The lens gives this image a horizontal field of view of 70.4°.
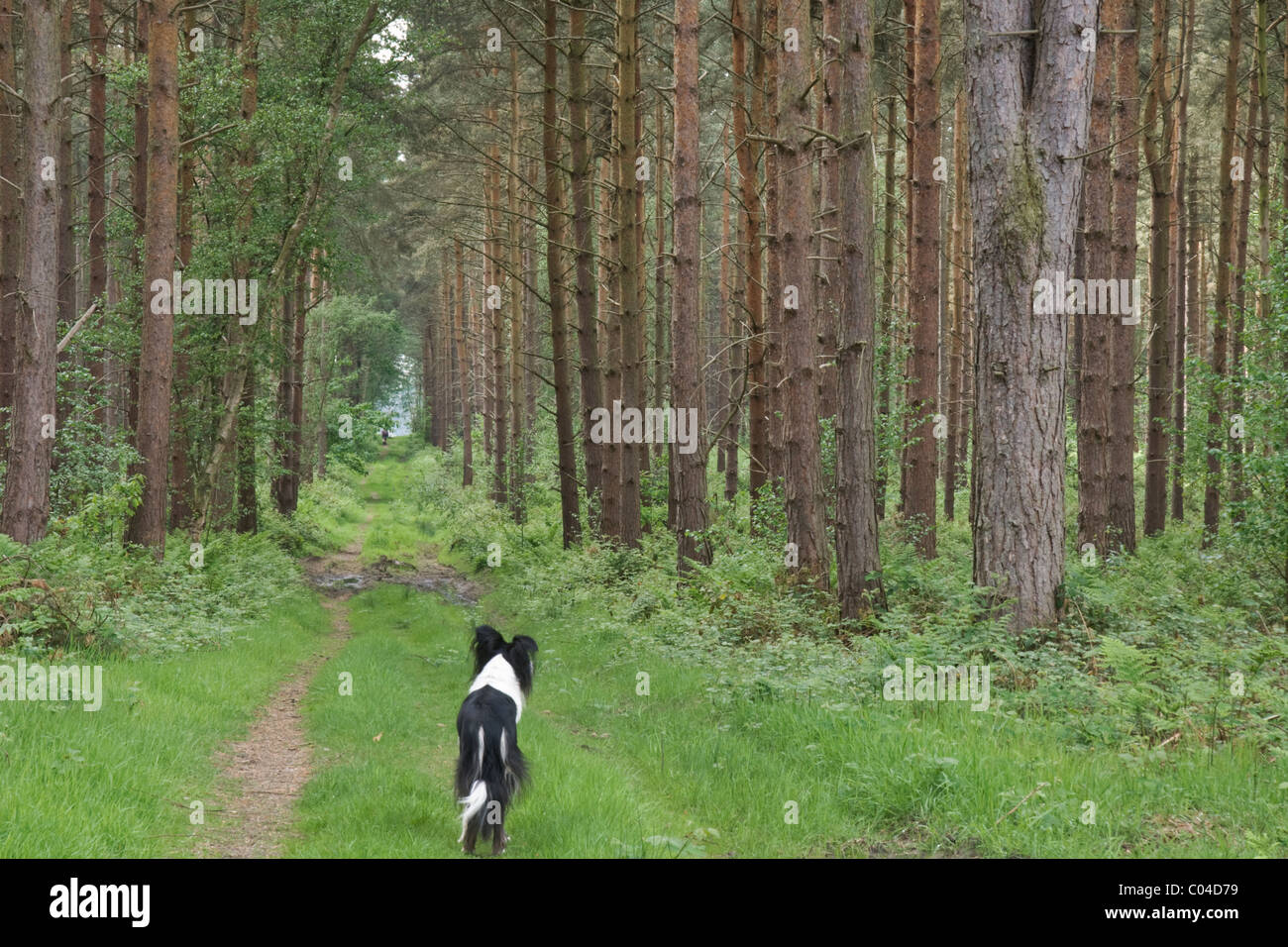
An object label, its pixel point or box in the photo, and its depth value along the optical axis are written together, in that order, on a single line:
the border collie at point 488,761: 5.36
